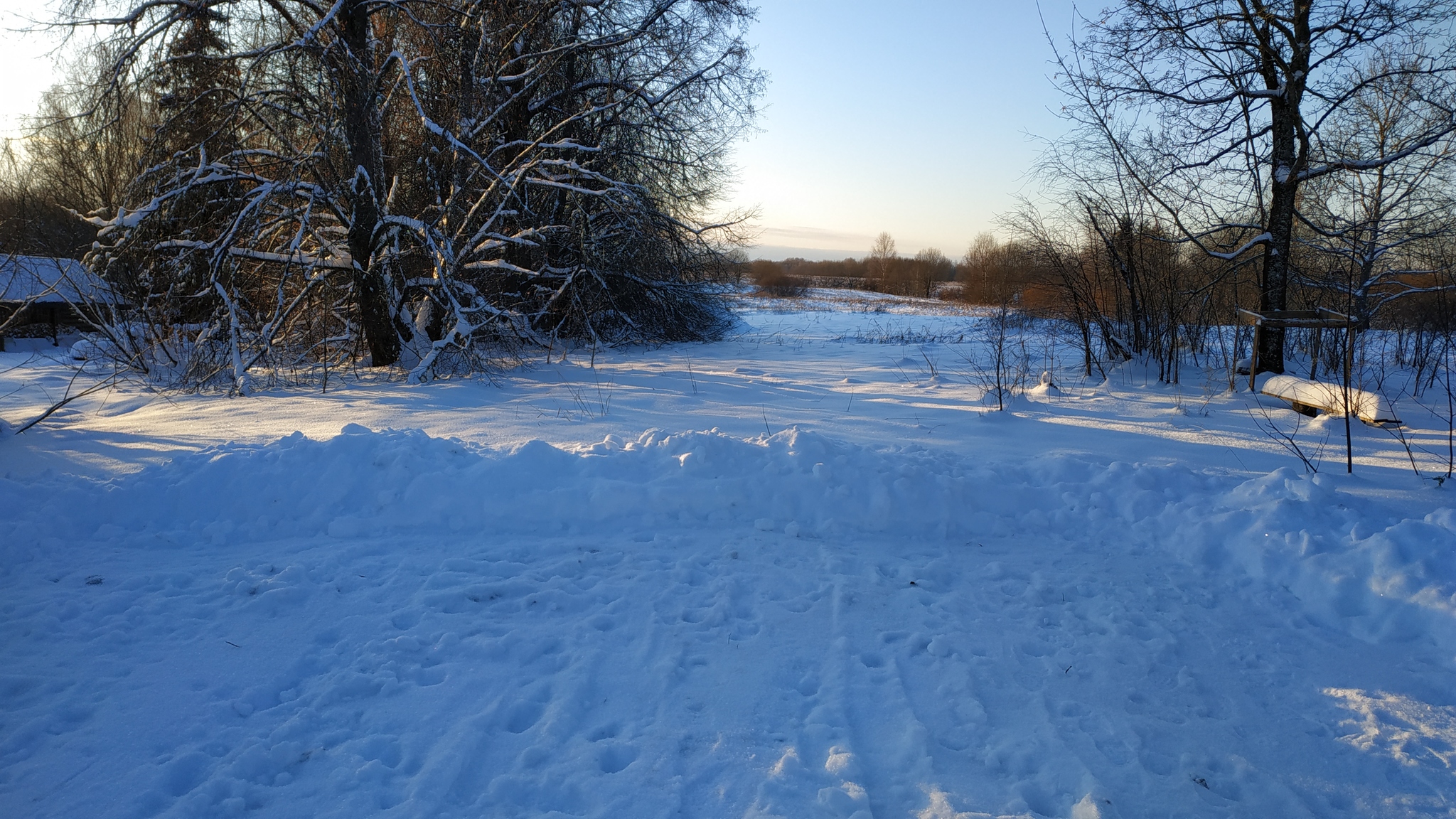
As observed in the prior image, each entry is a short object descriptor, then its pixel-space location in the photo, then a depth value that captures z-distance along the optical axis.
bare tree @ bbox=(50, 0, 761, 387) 9.59
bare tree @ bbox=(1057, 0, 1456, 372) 8.12
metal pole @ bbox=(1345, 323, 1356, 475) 5.02
